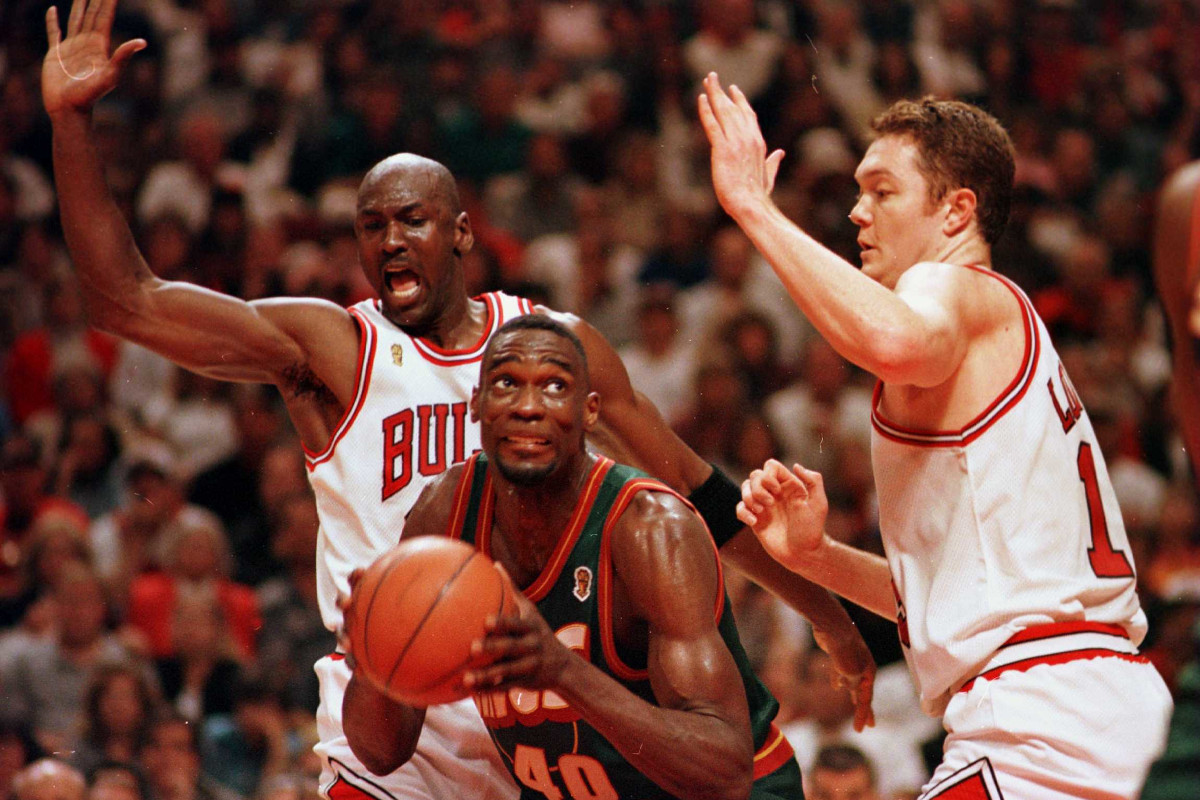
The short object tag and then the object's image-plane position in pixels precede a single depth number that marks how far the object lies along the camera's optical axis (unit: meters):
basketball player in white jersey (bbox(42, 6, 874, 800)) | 7.63
